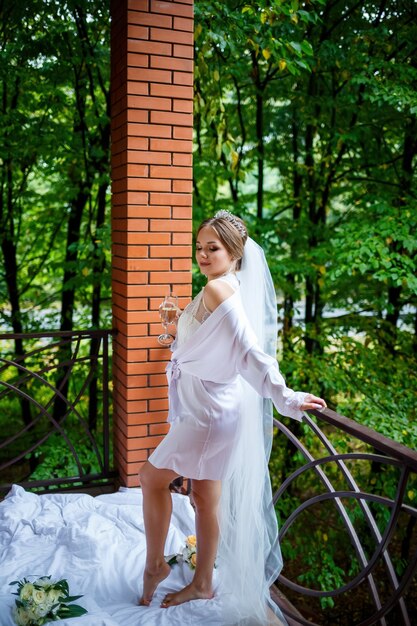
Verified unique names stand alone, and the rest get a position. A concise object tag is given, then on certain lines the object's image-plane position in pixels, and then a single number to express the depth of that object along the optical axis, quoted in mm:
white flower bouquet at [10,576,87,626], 2158
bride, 2230
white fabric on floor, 2355
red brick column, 3141
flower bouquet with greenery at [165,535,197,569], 2591
